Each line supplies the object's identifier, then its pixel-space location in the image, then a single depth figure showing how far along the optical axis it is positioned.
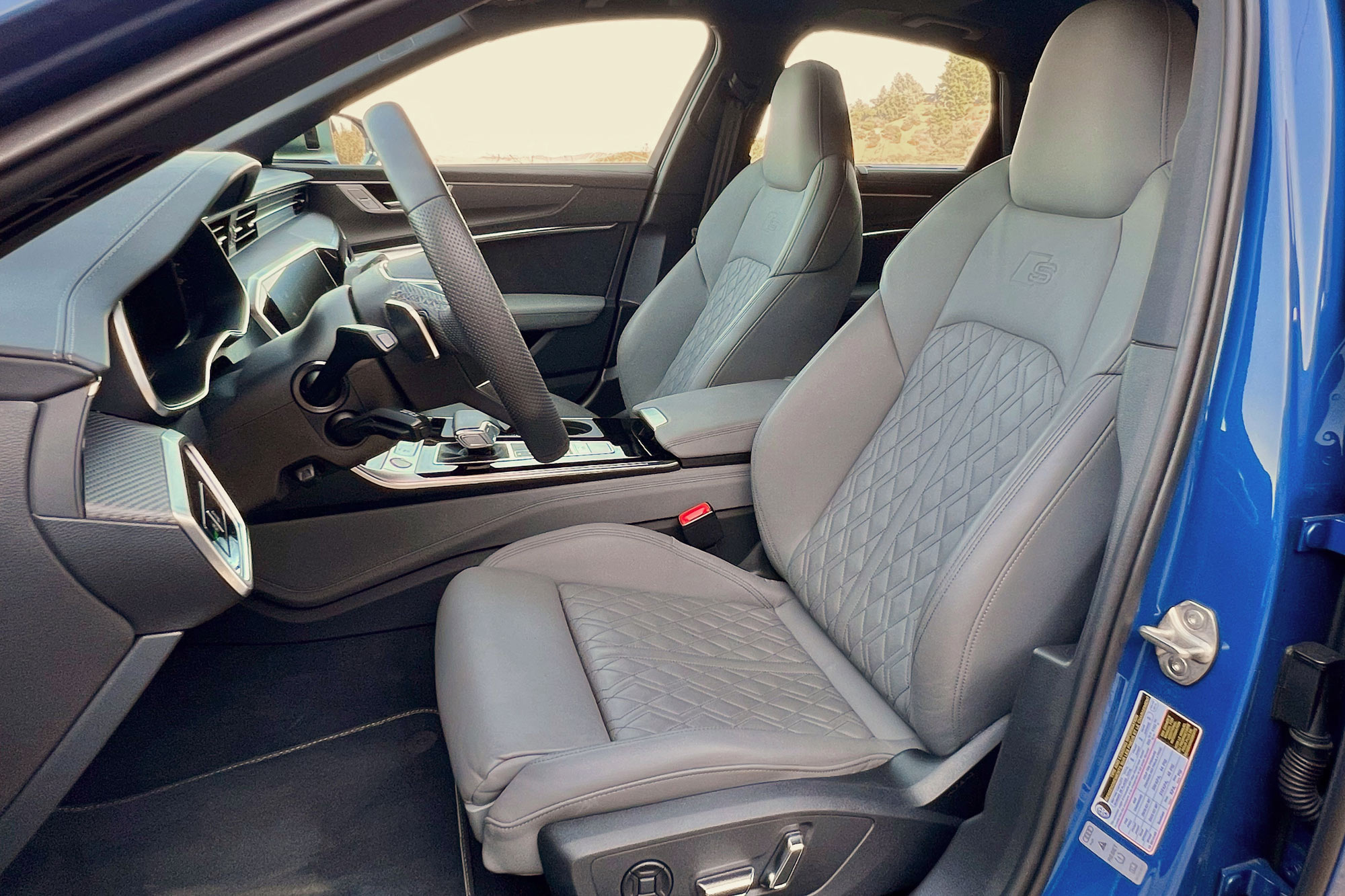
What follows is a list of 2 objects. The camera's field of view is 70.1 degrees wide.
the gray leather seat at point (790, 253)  2.10
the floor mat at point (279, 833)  1.26
